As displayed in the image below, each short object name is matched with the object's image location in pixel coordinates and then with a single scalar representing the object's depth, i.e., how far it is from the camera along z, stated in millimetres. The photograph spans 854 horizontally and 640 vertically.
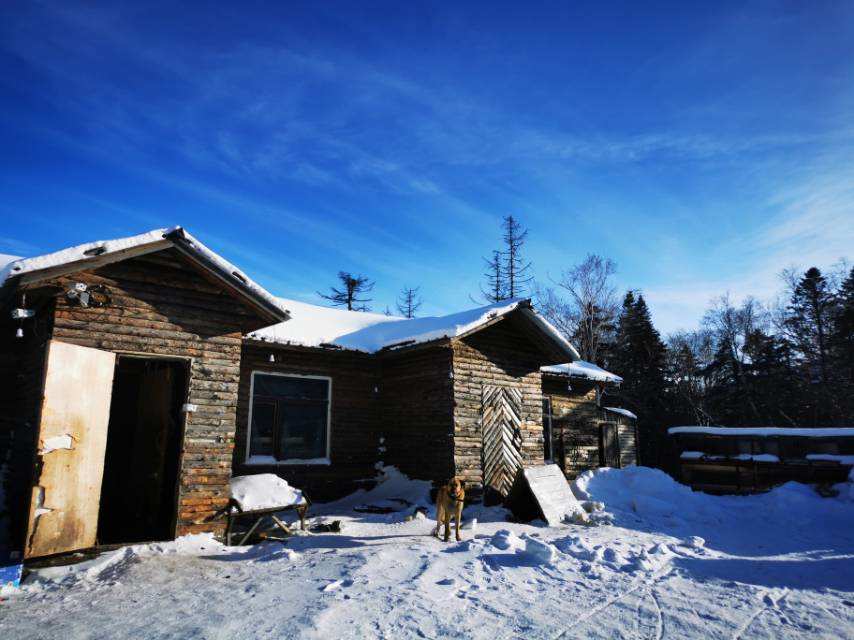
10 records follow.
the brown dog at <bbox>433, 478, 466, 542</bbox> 8883
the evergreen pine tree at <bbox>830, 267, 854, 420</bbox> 27641
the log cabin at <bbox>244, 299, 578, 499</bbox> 12273
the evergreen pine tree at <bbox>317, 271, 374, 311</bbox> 38844
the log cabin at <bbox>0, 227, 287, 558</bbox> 7078
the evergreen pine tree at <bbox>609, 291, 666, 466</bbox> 30031
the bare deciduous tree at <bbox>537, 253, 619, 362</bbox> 30344
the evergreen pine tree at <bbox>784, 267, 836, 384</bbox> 31047
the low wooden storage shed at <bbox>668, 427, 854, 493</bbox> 16859
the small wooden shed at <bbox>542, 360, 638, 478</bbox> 17625
